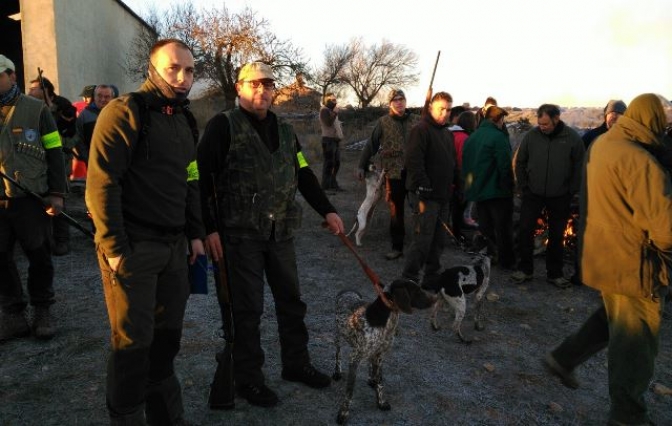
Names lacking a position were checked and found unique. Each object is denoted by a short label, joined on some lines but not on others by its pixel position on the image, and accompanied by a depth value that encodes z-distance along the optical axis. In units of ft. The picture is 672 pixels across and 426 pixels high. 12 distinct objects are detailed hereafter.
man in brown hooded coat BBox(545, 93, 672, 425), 8.75
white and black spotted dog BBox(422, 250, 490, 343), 14.60
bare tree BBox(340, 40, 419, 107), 159.02
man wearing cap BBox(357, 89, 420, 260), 22.39
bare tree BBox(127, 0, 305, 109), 82.53
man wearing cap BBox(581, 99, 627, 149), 19.25
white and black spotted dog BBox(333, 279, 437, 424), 10.22
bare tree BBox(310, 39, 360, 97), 149.18
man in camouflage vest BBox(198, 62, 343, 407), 9.98
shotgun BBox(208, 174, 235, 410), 10.03
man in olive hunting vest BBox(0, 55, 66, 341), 12.21
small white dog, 24.86
